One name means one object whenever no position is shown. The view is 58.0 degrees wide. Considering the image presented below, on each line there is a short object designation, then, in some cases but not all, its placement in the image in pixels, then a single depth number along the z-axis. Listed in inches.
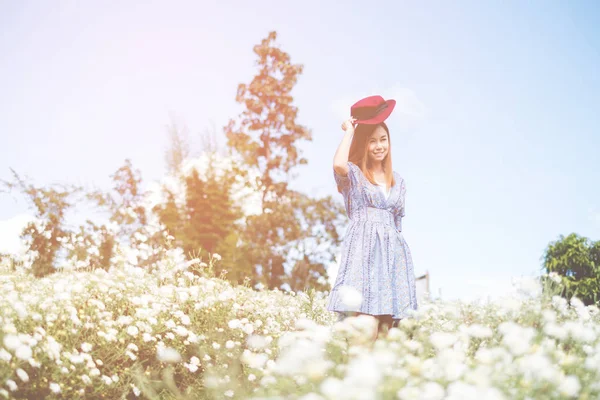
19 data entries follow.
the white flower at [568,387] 80.9
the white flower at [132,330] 148.3
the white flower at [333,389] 69.3
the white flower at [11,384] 107.9
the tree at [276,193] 589.3
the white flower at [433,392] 77.7
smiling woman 150.9
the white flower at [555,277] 140.3
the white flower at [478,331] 105.0
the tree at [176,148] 783.7
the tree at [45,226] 475.8
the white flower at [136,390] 139.2
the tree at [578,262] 327.9
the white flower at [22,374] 109.7
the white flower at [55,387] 120.5
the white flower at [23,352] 109.7
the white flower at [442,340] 97.1
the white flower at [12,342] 111.7
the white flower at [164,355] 120.6
